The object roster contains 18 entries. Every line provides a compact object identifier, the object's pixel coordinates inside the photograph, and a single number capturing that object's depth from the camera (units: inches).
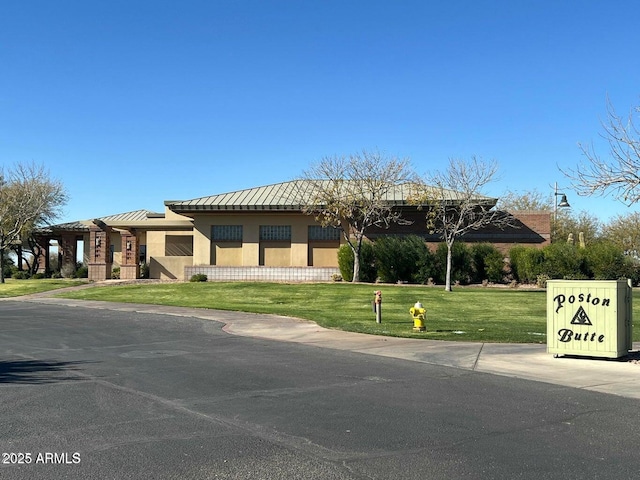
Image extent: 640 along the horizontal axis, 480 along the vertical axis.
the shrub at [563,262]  1402.6
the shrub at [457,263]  1465.3
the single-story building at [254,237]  1578.5
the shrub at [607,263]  1411.2
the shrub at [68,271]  1956.2
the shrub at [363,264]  1508.4
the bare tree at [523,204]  2364.7
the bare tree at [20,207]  1824.9
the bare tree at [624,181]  559.8
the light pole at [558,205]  1646.2
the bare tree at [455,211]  1379.2
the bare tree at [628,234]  2031.3
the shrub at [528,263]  1424.7
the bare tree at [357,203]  1464.1
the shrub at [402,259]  1473.9
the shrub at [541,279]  1401.3
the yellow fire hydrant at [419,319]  653.3
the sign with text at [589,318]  473.1
